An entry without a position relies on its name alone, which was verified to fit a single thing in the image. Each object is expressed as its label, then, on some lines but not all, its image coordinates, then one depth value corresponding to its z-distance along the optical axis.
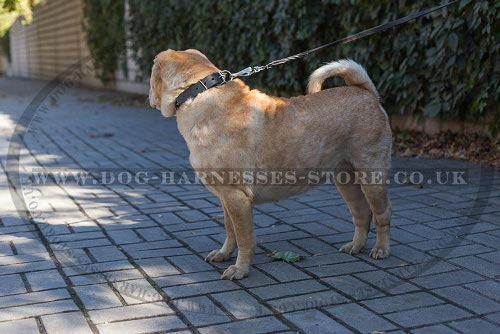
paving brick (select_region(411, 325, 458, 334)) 2.74
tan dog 3.46
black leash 3.51
